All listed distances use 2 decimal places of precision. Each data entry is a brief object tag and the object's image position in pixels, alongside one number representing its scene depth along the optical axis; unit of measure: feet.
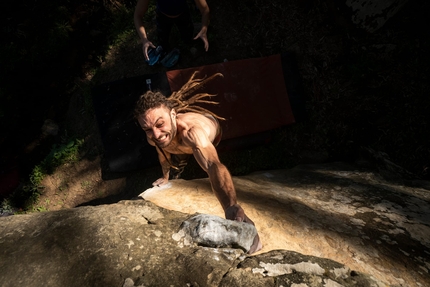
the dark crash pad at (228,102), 13.16
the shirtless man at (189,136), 6.35
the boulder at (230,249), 4.11
